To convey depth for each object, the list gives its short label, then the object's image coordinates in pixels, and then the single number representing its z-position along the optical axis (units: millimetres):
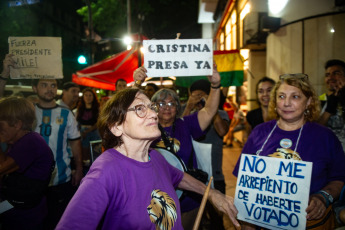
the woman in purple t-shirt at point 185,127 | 2633
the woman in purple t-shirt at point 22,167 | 2270
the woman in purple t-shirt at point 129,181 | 1330
